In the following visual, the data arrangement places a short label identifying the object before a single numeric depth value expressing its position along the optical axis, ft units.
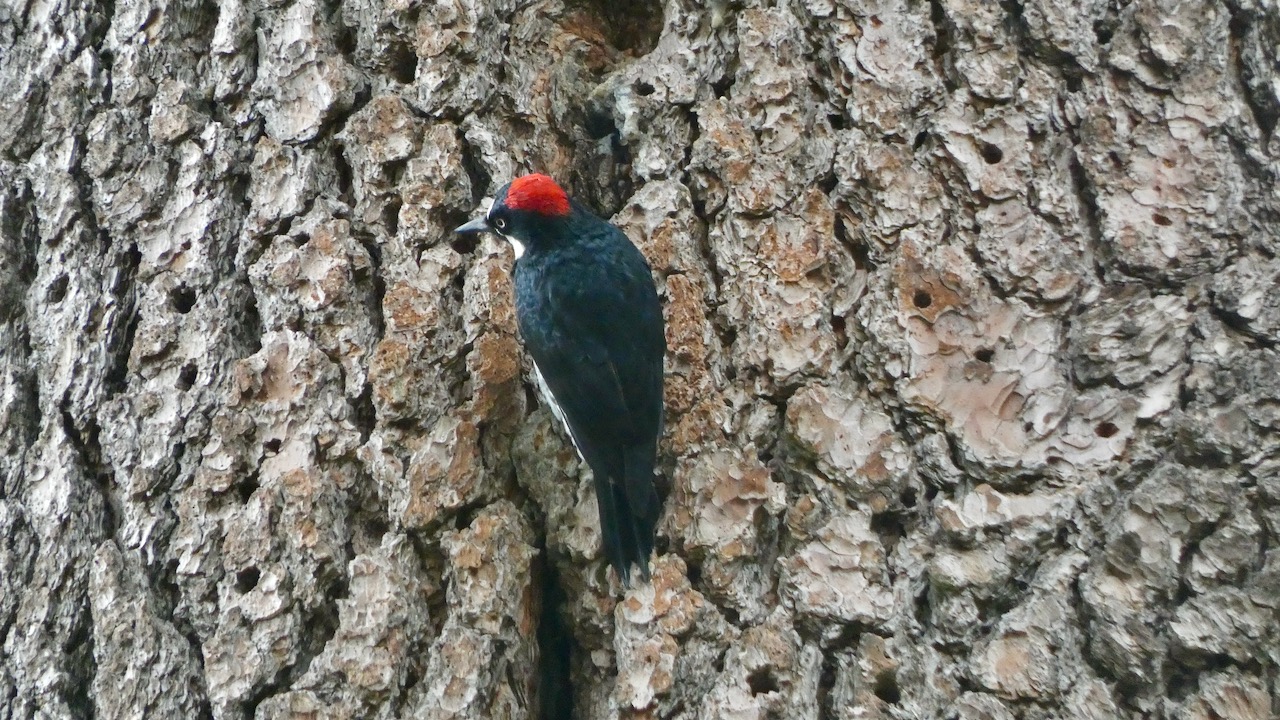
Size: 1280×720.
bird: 16.15
